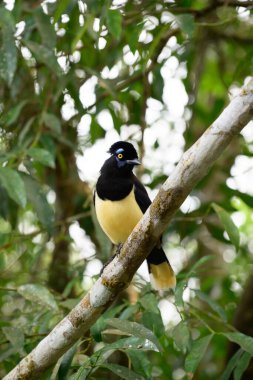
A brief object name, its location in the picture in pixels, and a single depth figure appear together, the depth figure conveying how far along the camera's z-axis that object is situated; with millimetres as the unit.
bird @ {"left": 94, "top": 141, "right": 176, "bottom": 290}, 9125
